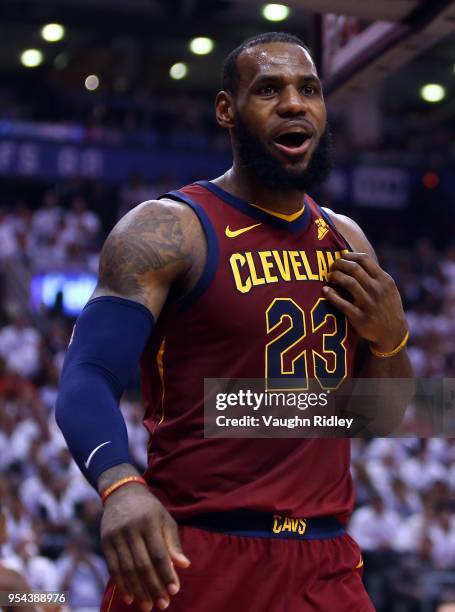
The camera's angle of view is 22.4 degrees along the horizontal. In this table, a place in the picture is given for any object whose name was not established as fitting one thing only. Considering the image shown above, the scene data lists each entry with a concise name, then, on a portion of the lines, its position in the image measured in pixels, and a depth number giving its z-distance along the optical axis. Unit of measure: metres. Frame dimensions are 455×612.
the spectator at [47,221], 16.84
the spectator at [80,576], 9.06
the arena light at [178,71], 27.95
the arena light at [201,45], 26.41
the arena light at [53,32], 25.47
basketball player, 3.12
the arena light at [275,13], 22.42
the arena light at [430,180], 22.25
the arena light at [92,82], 24.48
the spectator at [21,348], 13.76
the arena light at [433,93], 28.64
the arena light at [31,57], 27.22
